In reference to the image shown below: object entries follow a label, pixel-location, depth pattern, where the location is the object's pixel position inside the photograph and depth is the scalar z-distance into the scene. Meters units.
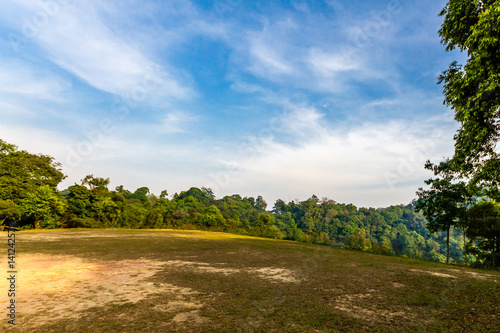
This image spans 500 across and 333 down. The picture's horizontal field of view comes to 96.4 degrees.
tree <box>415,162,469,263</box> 17.31
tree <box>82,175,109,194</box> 33.24
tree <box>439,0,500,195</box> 5.50
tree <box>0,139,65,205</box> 25.91
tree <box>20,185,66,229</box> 24.56
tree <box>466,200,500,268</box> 13.92
